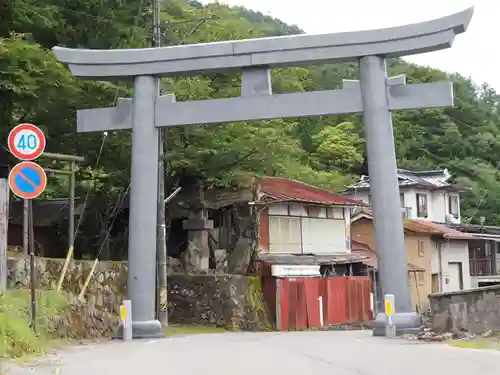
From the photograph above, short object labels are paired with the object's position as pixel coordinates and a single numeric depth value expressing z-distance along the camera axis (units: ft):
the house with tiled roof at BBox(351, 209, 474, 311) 132.46
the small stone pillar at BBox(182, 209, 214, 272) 91.35
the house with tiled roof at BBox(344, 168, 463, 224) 155.94
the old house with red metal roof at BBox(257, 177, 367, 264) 100.00
